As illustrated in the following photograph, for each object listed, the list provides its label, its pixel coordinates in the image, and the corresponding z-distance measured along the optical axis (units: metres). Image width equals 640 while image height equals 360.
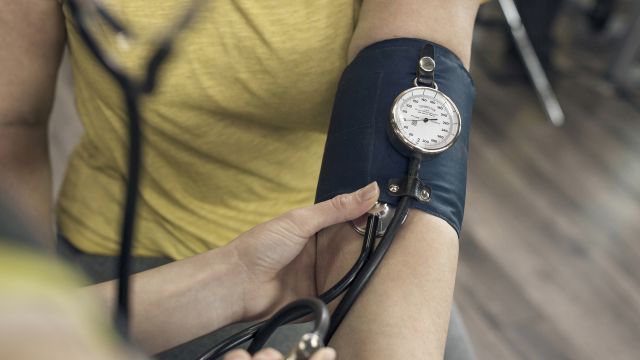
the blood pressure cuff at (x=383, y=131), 0.74
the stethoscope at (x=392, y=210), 0.55
